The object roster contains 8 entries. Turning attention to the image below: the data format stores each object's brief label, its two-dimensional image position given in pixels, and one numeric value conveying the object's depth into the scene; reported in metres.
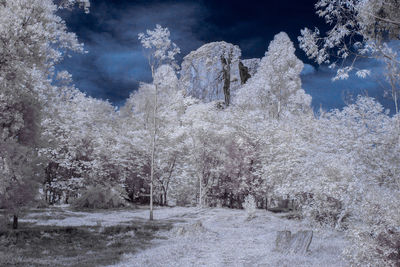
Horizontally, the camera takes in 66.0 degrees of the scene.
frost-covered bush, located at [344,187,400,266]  8.02
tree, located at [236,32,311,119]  35.03
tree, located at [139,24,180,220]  22.19
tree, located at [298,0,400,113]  11.38
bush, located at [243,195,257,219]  21.38
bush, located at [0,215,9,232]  12.67
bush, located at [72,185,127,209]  26.44
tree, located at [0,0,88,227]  10.59
